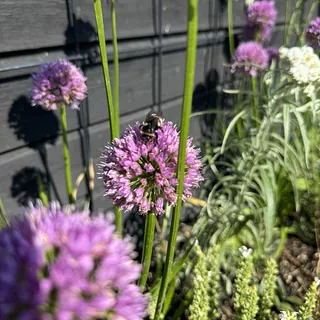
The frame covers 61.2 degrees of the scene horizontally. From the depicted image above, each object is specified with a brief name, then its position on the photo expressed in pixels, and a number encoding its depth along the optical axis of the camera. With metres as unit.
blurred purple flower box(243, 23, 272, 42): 0.39
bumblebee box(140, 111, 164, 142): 0.16
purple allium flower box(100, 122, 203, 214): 0.16
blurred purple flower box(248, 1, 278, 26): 0.38
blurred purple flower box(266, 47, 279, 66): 0.40
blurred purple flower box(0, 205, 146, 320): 0.08
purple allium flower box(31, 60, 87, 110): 0.22
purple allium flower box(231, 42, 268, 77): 0.36
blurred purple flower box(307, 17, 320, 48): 0.32
